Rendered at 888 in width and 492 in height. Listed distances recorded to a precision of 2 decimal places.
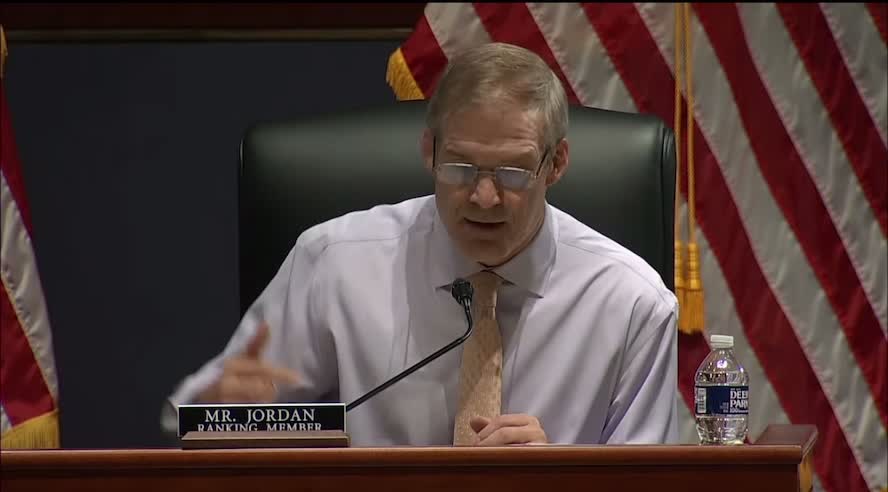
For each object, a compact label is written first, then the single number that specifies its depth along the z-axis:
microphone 7.65
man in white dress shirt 7.86
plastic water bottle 7.61
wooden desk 7.41
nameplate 7.48
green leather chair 8.02
